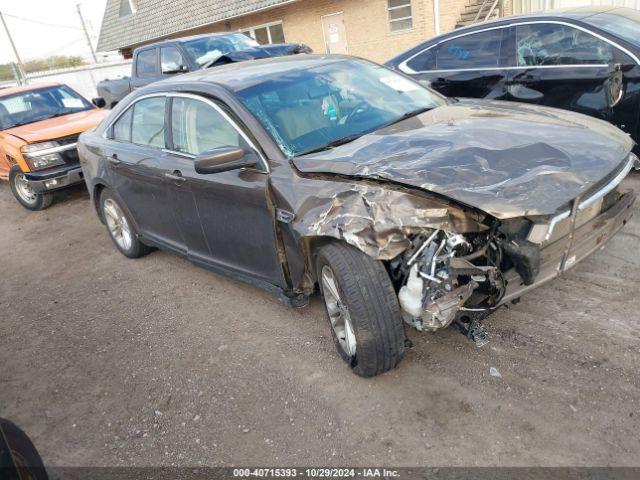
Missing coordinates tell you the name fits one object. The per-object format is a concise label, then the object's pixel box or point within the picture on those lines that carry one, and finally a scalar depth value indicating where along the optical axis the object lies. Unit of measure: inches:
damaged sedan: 104.5
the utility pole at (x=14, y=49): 1234.6
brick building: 544.1
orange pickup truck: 297.7
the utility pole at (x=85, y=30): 2038.6
